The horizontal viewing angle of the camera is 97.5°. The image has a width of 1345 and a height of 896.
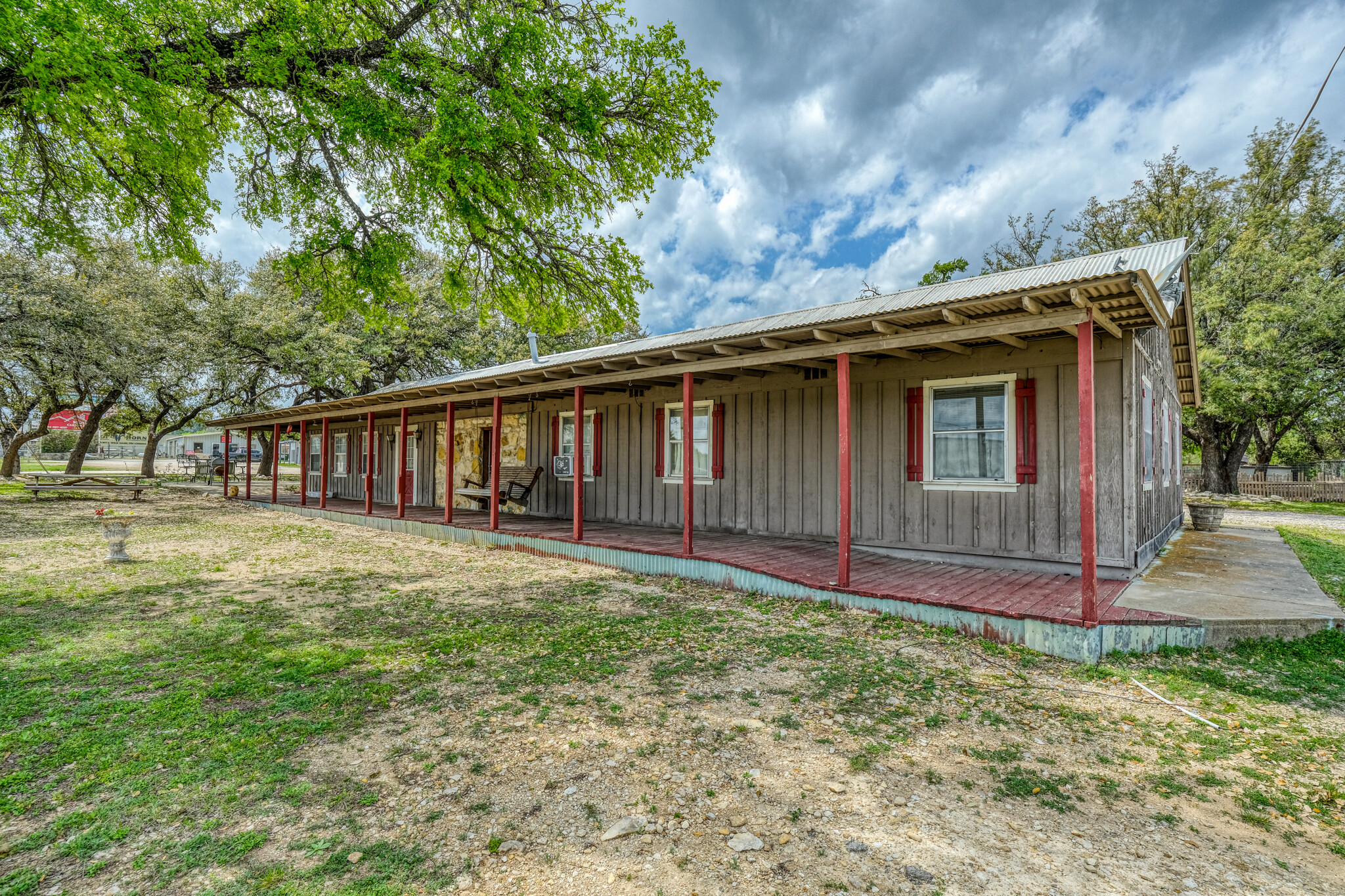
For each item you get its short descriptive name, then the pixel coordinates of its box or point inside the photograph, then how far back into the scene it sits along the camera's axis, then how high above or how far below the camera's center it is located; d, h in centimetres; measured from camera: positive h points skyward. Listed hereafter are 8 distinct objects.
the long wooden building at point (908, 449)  478 +18
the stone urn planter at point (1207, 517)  1043 -91
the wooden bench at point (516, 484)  1116 -45
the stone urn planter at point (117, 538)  733 -100
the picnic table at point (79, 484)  1398 -66
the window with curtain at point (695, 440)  898 +35
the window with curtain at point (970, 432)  628 +35
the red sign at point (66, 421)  2244 +145
